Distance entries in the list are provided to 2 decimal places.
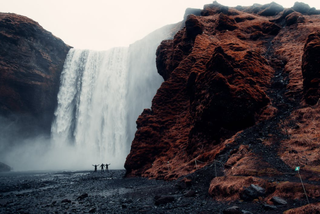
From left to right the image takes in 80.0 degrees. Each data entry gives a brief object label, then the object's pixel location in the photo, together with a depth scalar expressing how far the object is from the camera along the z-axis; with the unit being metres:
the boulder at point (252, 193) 7.07
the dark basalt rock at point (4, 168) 44.89
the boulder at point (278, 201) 6.19
